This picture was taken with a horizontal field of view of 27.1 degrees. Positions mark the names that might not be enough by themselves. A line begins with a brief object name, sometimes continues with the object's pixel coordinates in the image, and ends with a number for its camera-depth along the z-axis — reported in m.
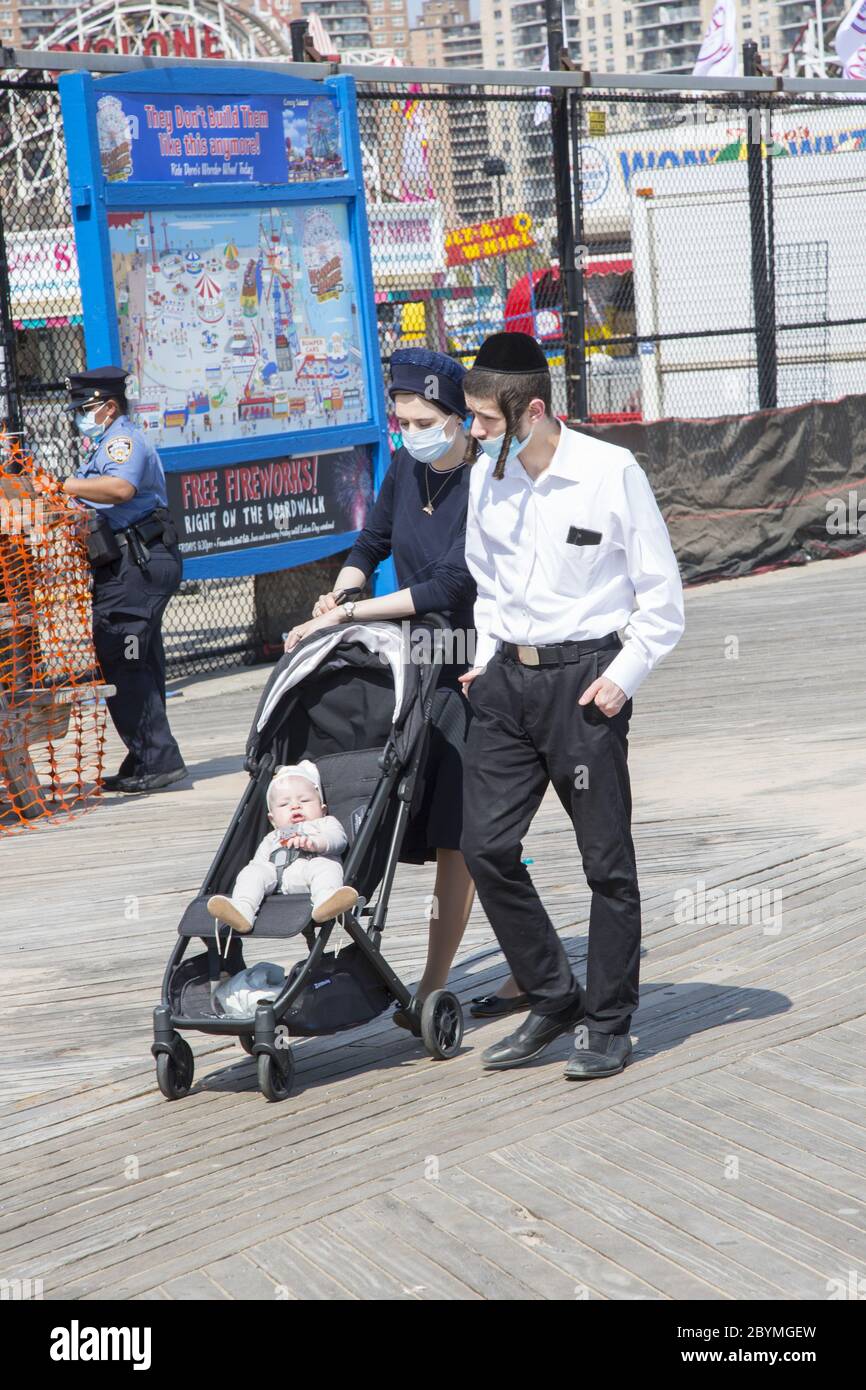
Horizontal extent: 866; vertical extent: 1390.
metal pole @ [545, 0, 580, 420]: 13.07
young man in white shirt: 4.36
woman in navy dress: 4.89
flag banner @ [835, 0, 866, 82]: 20.42
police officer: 8.16
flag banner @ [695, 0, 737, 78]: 21.89
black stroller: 4.54
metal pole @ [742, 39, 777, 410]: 14.82
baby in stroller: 4.59
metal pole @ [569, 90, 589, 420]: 13.07
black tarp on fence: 14.01
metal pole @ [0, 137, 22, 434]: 9.92
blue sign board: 10.02
